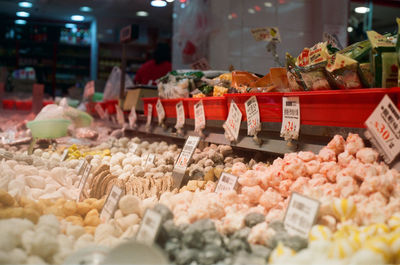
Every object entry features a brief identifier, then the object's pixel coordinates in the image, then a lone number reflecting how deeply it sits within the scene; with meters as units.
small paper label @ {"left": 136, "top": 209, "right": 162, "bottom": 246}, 1.14
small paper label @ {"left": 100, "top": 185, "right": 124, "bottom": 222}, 1.51
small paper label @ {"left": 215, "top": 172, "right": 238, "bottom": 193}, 1.60
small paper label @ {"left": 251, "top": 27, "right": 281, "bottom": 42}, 2.66
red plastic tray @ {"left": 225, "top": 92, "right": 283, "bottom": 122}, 1.84
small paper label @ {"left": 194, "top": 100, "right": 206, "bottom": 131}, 2.47
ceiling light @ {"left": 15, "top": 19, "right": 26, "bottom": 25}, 11.70
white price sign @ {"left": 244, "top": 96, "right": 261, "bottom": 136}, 1.95
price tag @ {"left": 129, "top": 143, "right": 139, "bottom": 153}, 2.97
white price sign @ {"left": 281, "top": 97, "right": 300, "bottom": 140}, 1.70
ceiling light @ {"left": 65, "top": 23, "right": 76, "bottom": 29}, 12.24
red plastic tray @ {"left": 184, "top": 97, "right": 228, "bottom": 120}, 2.30
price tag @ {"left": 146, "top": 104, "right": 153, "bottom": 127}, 3.40
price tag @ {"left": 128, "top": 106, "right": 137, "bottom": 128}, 3.79
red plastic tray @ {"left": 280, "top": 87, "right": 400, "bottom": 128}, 1.39
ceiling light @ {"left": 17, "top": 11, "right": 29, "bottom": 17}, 10.85
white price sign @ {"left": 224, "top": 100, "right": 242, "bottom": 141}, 2.11
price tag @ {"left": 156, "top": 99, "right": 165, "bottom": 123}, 3.11
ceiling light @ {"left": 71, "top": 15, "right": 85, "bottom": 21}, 10.70
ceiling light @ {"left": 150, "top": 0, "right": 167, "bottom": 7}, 3.41
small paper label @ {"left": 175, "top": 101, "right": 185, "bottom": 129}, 2.78
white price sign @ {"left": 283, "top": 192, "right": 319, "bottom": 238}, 1.12
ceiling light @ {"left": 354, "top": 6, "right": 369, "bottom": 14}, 6.17
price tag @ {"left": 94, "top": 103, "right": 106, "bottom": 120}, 4.71
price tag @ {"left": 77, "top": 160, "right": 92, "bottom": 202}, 1.95
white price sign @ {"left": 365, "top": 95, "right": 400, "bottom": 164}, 1.32
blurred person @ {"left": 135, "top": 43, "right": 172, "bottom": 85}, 6.09
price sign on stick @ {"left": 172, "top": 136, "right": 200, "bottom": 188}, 2.05
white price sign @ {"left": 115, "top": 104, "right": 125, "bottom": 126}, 4.14
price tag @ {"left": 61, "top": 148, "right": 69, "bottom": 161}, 2.84
